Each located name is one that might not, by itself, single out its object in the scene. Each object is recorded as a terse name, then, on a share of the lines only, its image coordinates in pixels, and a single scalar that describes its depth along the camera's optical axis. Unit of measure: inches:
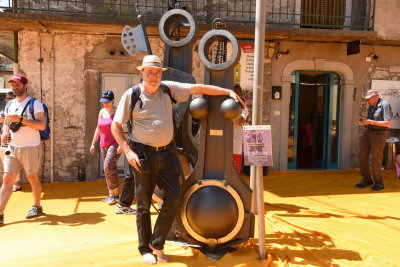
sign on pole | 129.1
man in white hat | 127.4
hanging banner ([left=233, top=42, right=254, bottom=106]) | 342.6
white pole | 158.9
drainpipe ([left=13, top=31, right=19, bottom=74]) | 299.5
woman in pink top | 213.5
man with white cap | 255.9
